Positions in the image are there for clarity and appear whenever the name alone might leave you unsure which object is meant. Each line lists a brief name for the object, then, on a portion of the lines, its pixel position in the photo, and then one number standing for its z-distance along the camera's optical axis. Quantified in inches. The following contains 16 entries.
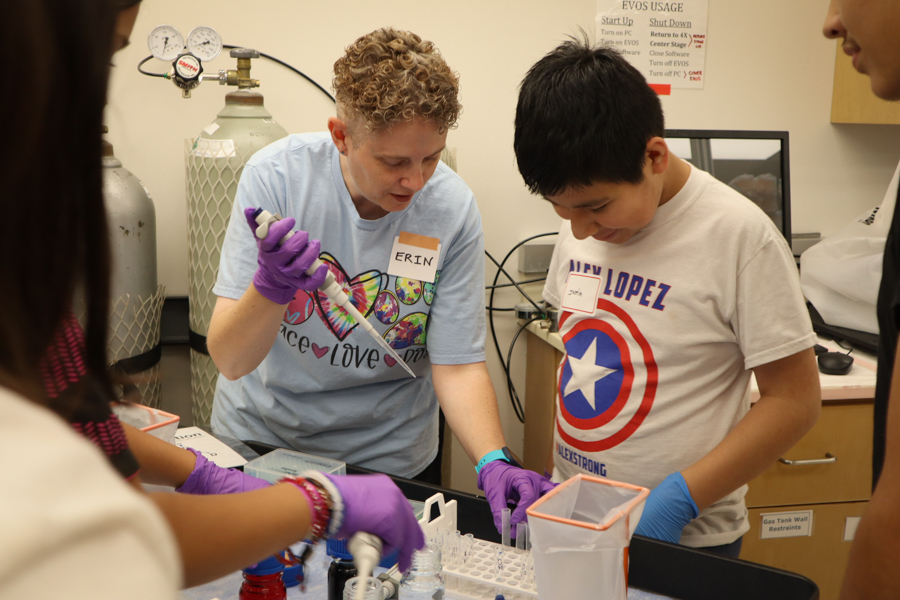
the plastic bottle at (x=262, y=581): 35.9
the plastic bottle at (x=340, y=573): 36.9
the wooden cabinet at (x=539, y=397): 93.3
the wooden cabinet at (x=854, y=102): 98.8
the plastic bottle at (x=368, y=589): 34.5
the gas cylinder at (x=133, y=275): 79.2
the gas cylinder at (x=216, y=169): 79.9
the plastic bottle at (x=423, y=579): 36.3
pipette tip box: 48.0
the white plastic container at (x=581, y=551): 32.6
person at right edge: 23.2
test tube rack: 38.0
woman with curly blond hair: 52.5
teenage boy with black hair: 44.1
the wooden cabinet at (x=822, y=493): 78.5
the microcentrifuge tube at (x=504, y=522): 41.1
